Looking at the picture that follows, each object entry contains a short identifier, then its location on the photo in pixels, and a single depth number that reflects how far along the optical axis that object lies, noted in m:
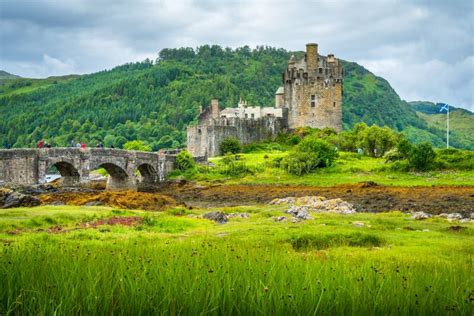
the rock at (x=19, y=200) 35.81
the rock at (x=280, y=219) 30.94
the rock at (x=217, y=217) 31.85
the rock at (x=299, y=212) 32.22
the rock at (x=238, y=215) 34.20
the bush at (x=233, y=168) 70.38
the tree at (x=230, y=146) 88.50
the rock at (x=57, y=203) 39.25
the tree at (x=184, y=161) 76.44
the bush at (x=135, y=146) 91.56
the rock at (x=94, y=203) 40.28
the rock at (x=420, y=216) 31.62
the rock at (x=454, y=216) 32.83
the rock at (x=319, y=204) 38.87
